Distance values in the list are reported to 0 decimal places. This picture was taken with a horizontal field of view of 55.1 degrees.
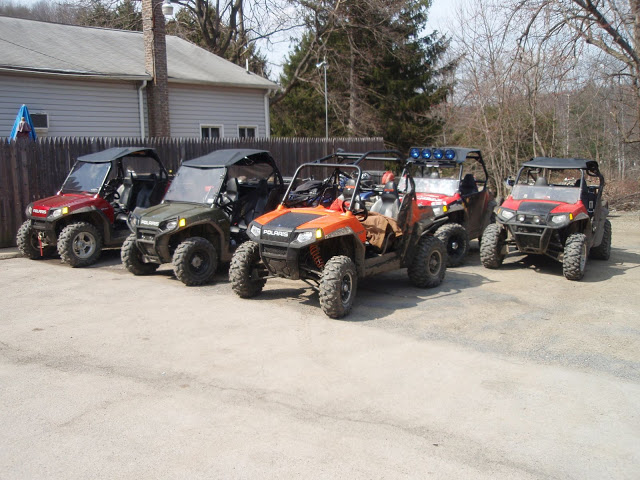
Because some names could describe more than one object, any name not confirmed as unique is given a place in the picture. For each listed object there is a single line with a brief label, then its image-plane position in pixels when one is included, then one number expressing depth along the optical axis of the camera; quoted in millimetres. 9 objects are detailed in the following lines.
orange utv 7288
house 16859
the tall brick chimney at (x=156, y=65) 18719
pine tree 28484
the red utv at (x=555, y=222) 9461
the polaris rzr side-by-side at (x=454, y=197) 10617
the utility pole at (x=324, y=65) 26769
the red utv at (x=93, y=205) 10555
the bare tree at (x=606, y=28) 15820
